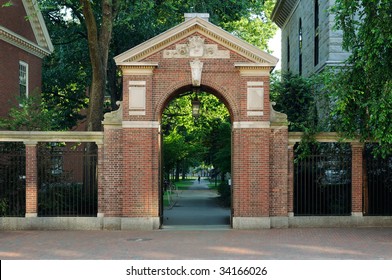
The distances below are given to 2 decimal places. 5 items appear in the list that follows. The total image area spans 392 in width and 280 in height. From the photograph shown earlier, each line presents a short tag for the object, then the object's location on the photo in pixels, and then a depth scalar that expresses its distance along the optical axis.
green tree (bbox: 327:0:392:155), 16.16
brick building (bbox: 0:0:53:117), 26.25
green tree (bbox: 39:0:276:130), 22.61
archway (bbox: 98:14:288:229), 18.25
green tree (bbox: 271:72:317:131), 24.98
